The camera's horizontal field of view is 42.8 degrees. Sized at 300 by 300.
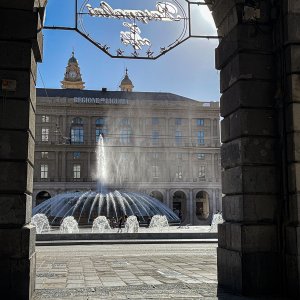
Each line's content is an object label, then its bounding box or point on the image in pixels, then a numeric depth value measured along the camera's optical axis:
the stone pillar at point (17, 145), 5.88
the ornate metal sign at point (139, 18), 8.27
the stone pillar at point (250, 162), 6.51
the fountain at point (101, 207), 34.16
